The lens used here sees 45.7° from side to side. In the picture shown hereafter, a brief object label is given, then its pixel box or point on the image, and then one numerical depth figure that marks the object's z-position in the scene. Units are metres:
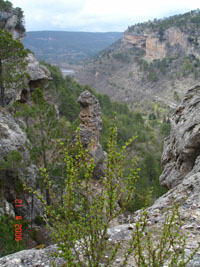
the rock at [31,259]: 5.48
